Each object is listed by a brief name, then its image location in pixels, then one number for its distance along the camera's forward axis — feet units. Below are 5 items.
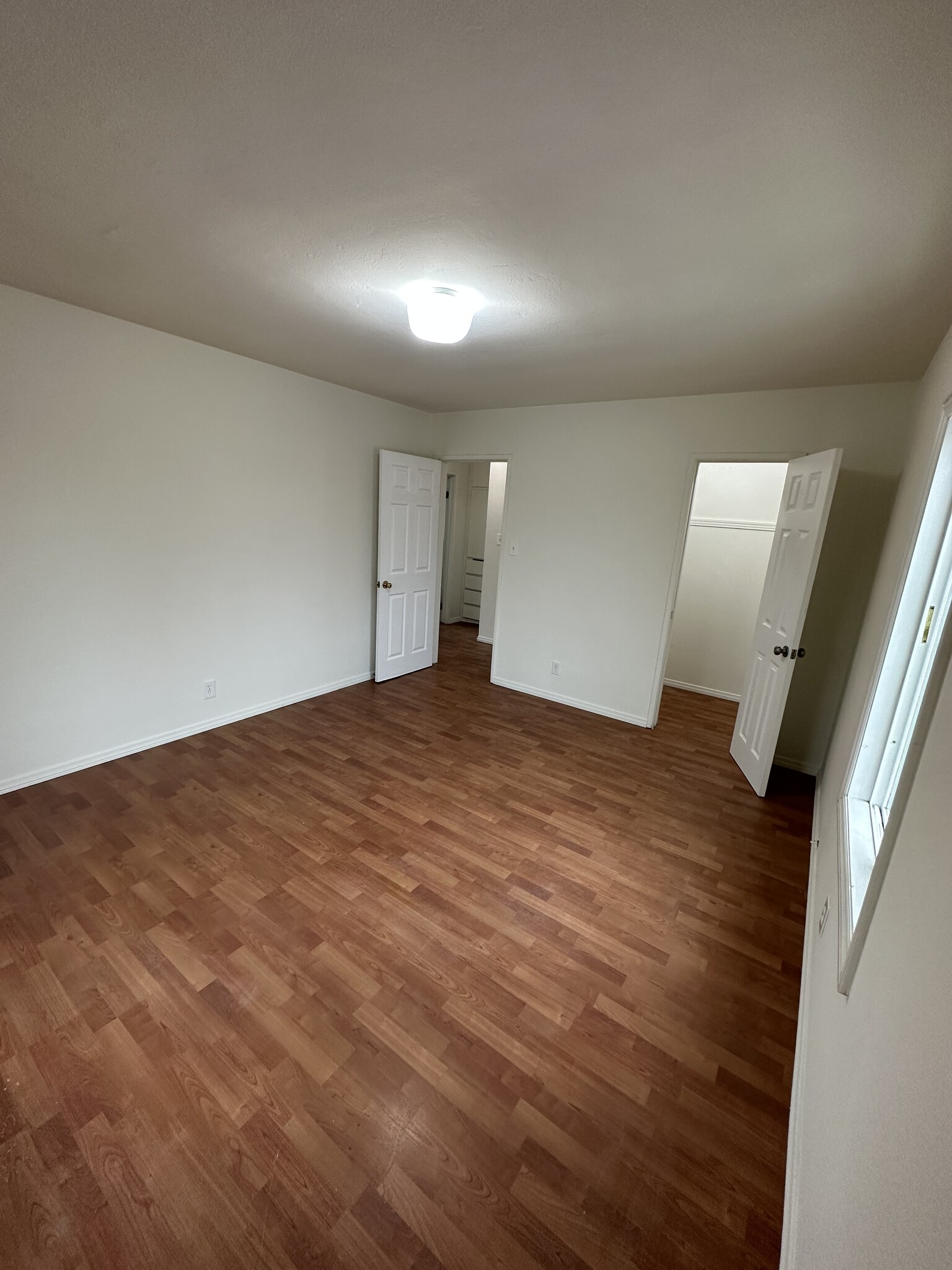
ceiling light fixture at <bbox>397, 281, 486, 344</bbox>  6.25
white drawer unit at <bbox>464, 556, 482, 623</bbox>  21.54
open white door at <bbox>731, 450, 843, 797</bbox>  8.54
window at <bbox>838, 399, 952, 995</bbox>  5.21
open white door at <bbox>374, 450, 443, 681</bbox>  13.56
